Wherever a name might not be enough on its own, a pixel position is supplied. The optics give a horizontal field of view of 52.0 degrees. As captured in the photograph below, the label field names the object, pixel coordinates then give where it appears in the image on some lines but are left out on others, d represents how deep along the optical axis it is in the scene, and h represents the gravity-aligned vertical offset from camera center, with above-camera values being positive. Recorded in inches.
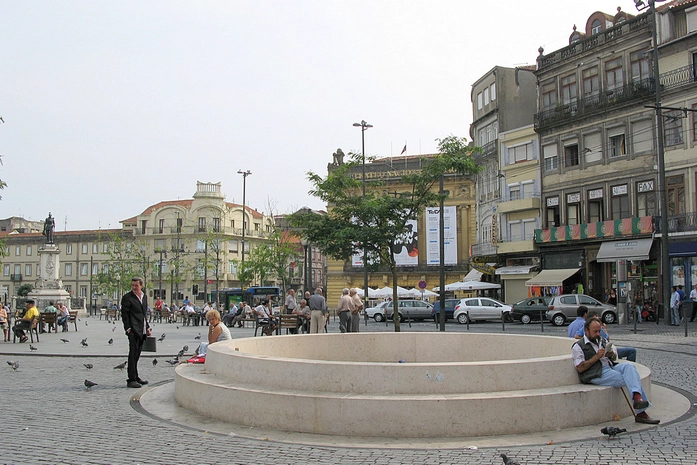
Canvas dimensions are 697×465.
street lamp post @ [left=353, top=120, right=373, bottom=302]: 1749.5 +392.5
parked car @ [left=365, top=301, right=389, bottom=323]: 1749.5 -67.7
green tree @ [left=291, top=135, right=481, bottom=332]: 993.5 +108.4
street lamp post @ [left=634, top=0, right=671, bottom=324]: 1132.5 +124.7
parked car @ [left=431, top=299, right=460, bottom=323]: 1538.1 -48.1
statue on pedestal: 1895.9 +158.9
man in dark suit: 459.5 -23.9
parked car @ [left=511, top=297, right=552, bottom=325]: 1395.2 -48.5
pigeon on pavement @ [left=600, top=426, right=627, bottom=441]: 284.4 -58.8
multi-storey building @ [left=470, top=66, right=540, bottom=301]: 1793.8 +307.1
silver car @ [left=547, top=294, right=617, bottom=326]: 1284.4 -43.7
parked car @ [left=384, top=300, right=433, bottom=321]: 1585.9 -55.0
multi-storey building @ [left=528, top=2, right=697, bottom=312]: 1368.1 +280.4
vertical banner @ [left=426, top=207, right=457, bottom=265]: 2346.2 +151.2
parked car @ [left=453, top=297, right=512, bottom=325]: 1472.7 -52.3
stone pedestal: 1716.3 +11.0
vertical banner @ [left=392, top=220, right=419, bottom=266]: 2415.1 +103.6
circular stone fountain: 296.4 -48.2
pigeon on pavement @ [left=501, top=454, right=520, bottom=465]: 232.4 -57.7
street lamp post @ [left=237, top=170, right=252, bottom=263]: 2612.0 +403.6
